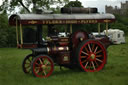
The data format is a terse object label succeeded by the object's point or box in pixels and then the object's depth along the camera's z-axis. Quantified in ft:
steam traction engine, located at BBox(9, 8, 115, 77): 31.65
